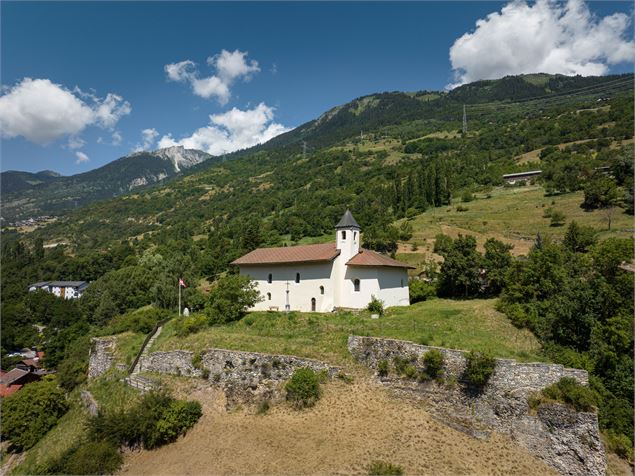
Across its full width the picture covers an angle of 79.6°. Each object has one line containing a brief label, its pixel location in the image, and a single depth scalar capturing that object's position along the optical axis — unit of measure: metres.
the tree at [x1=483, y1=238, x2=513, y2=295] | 34.91
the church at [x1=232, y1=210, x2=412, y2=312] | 36.28
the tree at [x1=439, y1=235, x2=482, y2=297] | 36.22
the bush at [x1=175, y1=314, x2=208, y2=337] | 32.41
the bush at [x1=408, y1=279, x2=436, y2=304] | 40.59
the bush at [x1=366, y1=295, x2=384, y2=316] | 33.35
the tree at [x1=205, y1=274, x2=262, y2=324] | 34.56
